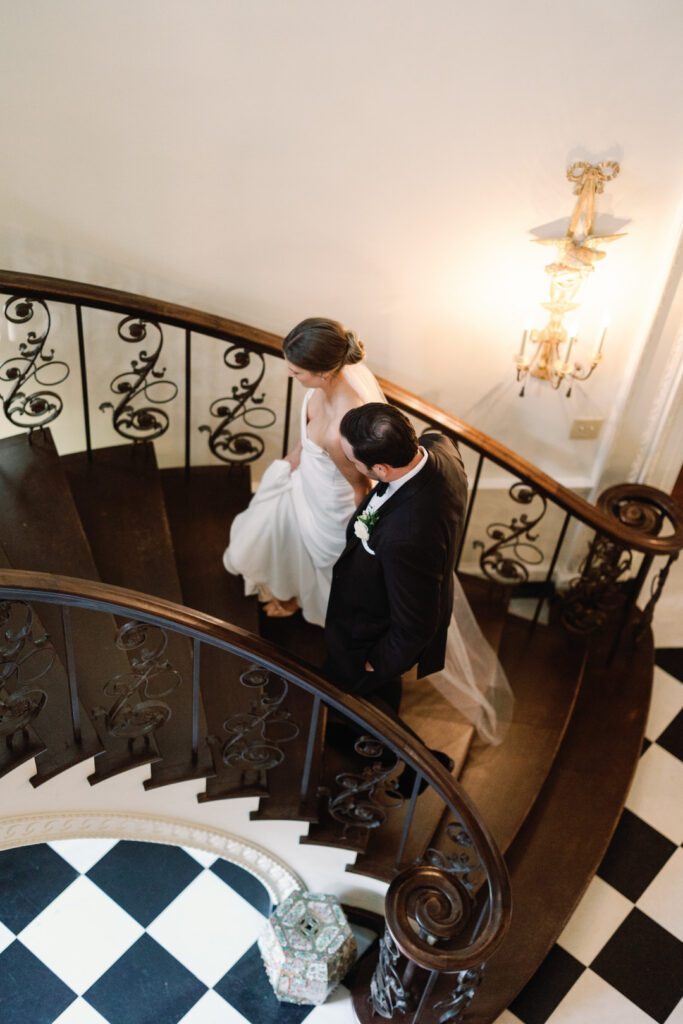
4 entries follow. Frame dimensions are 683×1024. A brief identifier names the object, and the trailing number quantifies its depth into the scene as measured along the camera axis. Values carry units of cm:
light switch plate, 466
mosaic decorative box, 348
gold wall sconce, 384
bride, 311
